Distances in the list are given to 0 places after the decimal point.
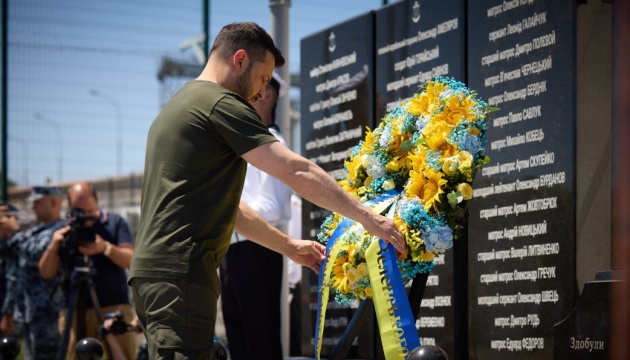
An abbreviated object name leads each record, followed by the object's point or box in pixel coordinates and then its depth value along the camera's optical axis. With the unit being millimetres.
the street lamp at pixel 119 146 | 9500
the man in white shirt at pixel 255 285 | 5500
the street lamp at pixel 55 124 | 9734
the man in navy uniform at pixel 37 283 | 8703
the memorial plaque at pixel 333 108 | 6379
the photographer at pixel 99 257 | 7254
